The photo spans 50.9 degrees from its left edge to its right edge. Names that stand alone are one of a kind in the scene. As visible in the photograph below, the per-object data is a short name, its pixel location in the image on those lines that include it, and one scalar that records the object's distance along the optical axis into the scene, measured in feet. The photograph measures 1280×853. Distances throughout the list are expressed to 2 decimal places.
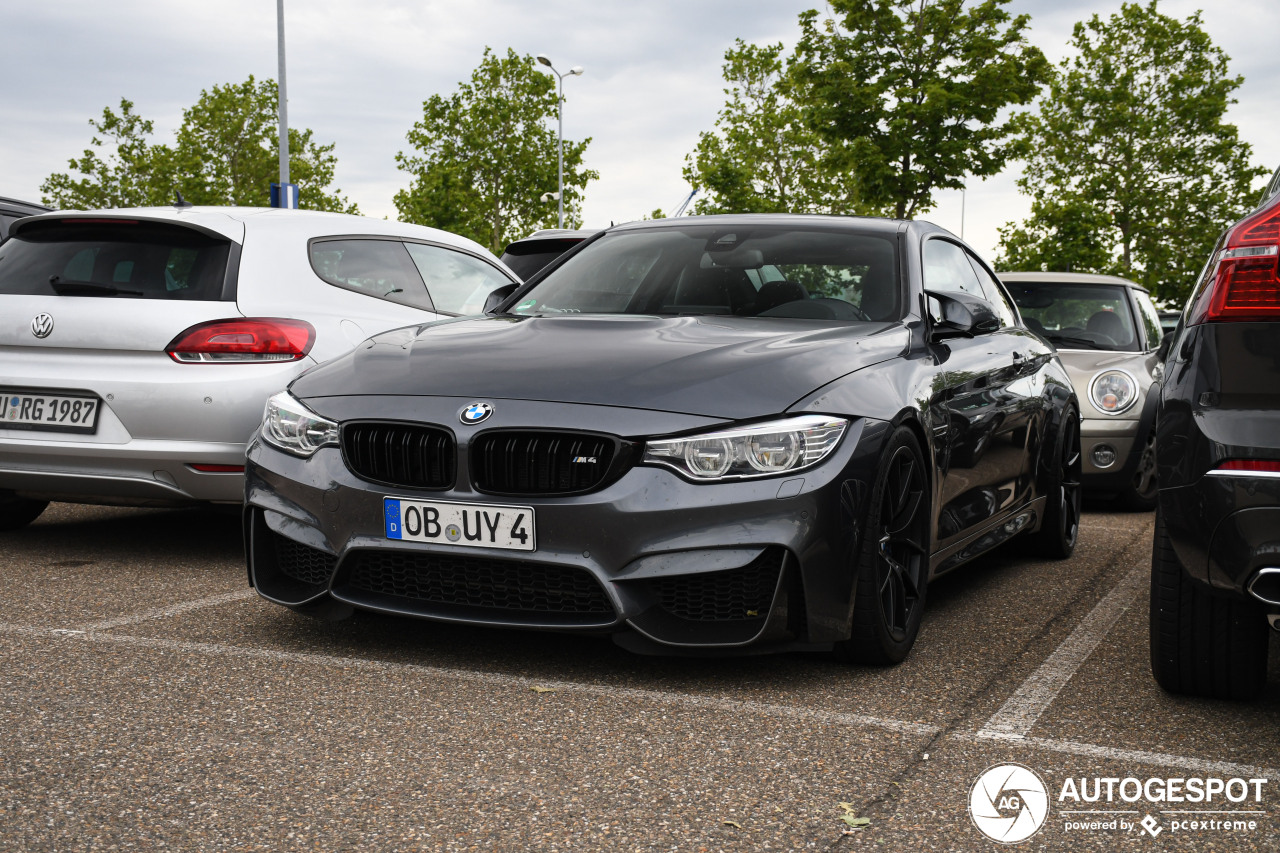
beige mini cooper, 26.58
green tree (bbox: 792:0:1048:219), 73.51
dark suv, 9.93
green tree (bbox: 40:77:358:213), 138.10
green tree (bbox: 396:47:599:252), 145.89
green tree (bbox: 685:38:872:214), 134.21
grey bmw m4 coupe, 11.63
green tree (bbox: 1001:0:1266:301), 134.10
